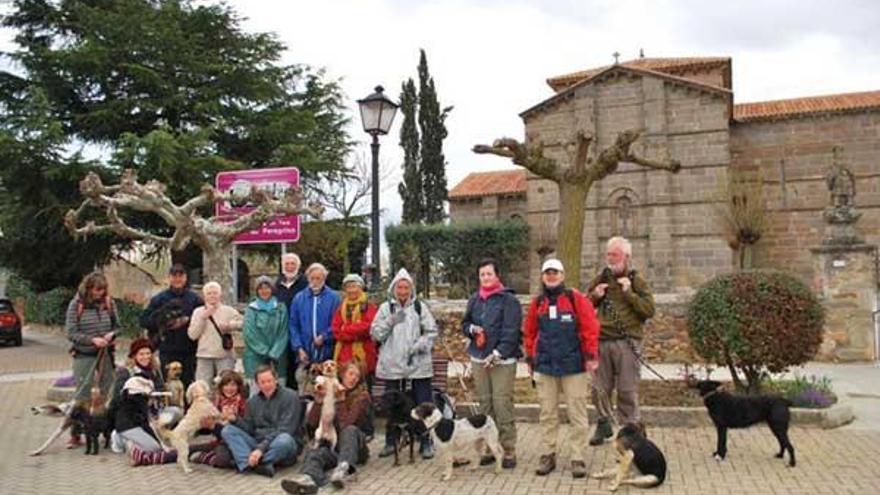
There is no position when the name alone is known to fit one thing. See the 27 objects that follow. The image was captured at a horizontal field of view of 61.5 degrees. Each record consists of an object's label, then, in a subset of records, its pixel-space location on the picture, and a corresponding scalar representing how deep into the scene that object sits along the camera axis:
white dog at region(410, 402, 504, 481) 6.41
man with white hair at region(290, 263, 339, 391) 7.63
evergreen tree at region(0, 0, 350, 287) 19.94
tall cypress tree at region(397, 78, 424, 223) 39.56
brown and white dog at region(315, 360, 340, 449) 6.67
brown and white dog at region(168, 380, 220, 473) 6.85
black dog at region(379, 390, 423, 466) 6.73
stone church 30.84
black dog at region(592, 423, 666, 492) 5.92
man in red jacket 6.33
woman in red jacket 7.34
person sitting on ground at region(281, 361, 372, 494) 6.10
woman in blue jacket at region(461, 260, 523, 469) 6.58
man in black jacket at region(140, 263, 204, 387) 8.13
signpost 12.25
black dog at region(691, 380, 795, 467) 6.57
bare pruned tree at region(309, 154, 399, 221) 24.70
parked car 23.20
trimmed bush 8.07
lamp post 10.65
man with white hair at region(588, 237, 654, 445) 6.89
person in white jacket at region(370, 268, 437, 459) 7.10
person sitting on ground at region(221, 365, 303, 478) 6.70
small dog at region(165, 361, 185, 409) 7.64
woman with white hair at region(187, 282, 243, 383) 7.95
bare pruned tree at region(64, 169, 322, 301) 11.55
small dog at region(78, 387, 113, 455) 7.55
